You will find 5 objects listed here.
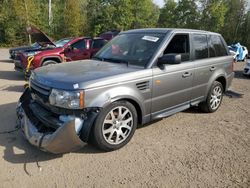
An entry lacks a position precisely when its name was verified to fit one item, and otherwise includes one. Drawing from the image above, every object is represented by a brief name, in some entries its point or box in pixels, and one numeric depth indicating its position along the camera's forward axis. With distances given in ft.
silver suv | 8.75
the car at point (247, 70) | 28.32
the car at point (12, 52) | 30.14
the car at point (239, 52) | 47.22
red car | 21.71
